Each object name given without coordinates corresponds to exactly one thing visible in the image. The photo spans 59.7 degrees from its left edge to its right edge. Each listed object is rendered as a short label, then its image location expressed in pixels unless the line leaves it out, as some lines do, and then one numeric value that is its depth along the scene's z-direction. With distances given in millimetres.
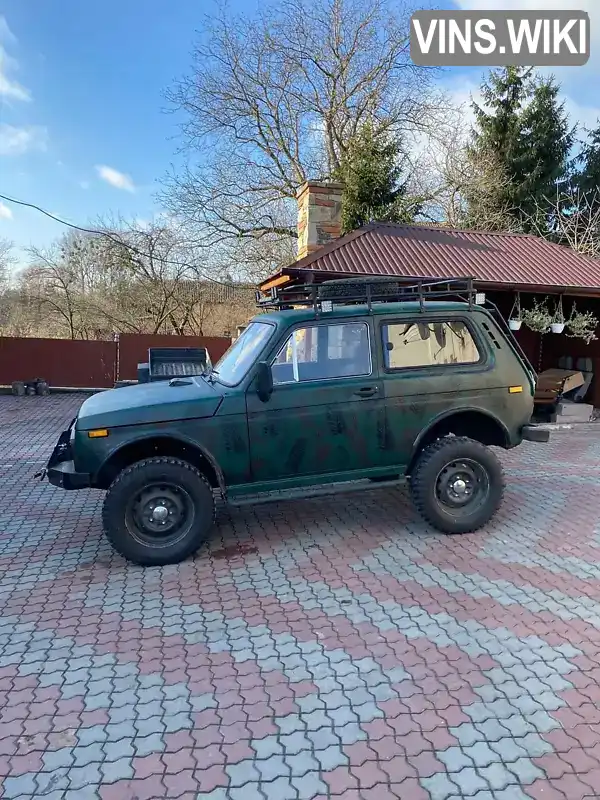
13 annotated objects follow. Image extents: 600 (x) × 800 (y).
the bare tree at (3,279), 22047
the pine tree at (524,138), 21109
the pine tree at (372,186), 14477
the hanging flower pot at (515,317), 9422
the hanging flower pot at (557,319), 9617
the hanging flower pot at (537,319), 9695
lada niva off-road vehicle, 4039
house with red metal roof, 9188
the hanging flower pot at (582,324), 9609
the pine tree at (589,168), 21634
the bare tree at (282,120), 20656
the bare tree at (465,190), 20625
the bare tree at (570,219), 18562
